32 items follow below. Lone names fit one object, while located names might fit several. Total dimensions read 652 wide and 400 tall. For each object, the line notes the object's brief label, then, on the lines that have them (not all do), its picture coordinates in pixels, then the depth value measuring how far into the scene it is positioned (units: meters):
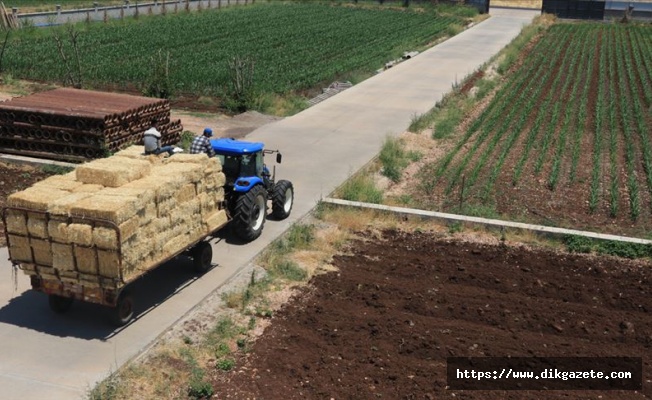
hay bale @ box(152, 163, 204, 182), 12.82
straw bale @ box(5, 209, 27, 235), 11.40
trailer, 11.13
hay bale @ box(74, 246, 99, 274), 11.16
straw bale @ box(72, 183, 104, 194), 11.99
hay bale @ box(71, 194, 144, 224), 10.98
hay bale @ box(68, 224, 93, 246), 11.08
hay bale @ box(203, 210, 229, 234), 13.68
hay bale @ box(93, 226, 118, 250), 10.99
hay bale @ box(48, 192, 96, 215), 11.19
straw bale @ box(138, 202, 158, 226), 11.63
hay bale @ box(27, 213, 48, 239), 11.31
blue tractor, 14.96
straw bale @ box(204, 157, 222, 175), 13.57
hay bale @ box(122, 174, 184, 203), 12.09
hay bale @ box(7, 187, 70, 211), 11.27
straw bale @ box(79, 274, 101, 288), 11.28
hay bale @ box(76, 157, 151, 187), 12.20
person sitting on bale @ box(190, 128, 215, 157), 14.60
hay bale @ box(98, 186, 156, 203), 11.63
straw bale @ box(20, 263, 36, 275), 11.55
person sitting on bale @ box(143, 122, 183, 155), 14.40
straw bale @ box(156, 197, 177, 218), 12.14
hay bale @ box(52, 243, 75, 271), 11.28
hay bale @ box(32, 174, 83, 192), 12.08
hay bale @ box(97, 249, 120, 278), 11.06
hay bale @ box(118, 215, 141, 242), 11.06
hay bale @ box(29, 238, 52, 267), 11.41
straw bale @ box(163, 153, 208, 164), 13.49
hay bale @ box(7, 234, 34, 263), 11.48
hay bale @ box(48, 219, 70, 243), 11.19
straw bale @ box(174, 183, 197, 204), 12.69
